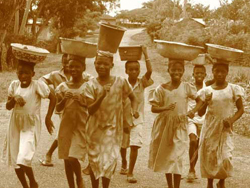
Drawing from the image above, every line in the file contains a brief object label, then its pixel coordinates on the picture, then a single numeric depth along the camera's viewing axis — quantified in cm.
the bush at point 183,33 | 3575
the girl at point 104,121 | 540
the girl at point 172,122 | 588
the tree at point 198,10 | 7125
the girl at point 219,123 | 593
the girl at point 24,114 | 567
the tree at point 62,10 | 2964
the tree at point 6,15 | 2303
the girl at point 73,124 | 562
